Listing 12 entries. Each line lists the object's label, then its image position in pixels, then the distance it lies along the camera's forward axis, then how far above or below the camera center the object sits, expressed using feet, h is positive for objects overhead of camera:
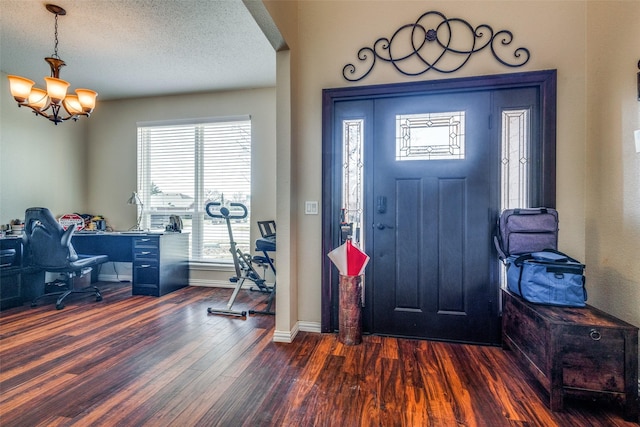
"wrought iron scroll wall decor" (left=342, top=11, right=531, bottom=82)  7.73 +4.51
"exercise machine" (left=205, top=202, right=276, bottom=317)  10.13 -1.99
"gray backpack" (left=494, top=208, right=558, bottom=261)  7.00 -0.44
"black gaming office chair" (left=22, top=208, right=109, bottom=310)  10.97 -1.35
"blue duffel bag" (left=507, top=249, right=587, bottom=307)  6.00 -1.43
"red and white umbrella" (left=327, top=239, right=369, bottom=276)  7.85 -1.27
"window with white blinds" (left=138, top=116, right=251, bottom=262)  14.02 +1.76
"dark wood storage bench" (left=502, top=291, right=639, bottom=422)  5.08 -2.59
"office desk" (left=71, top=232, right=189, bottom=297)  12.75 -1.90
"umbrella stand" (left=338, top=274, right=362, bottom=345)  7.88 -2.68
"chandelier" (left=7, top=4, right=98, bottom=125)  8.65 +3.68
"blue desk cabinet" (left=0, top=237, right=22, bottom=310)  10.83 -2.25
